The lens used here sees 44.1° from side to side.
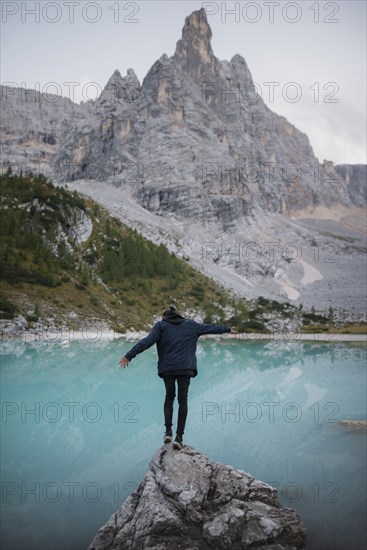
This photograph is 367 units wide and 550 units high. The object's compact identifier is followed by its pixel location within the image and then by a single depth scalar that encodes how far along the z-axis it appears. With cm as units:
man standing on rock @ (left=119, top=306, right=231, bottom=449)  882
